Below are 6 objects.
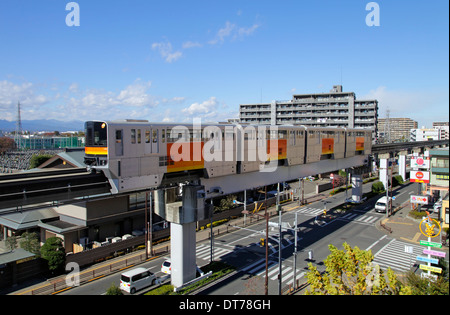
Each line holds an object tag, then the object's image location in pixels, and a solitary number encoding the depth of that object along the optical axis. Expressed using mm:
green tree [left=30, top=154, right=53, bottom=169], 61109
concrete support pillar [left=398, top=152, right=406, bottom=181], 57341
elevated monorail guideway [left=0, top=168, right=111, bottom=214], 14164
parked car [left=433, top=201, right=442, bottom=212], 35506
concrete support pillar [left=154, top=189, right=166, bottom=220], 20844
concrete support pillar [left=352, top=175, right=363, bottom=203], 44469
